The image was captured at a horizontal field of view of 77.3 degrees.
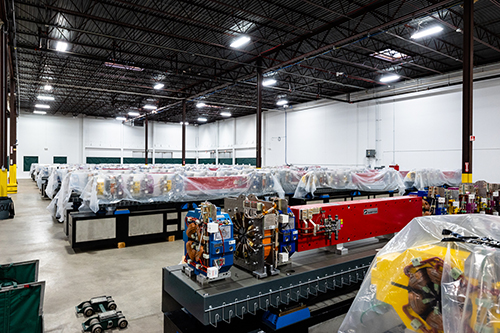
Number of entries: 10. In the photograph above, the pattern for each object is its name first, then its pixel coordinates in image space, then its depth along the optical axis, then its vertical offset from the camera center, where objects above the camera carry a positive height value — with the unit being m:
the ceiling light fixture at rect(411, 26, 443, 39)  9.65 +4.25
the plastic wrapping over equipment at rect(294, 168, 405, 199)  9.26 -0.50
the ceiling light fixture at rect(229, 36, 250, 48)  10.47 +4.23
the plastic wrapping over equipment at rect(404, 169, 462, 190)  10.63 -0.44
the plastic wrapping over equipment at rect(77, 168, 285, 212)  6.21 -0.51
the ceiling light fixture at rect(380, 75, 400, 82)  15.07 +4.26
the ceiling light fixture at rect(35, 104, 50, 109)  23.56 +4.50
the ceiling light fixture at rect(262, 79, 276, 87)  15.57 +4.20
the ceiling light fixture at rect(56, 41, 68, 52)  11.87 +4.65
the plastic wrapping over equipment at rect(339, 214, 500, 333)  1.23 -0.51
